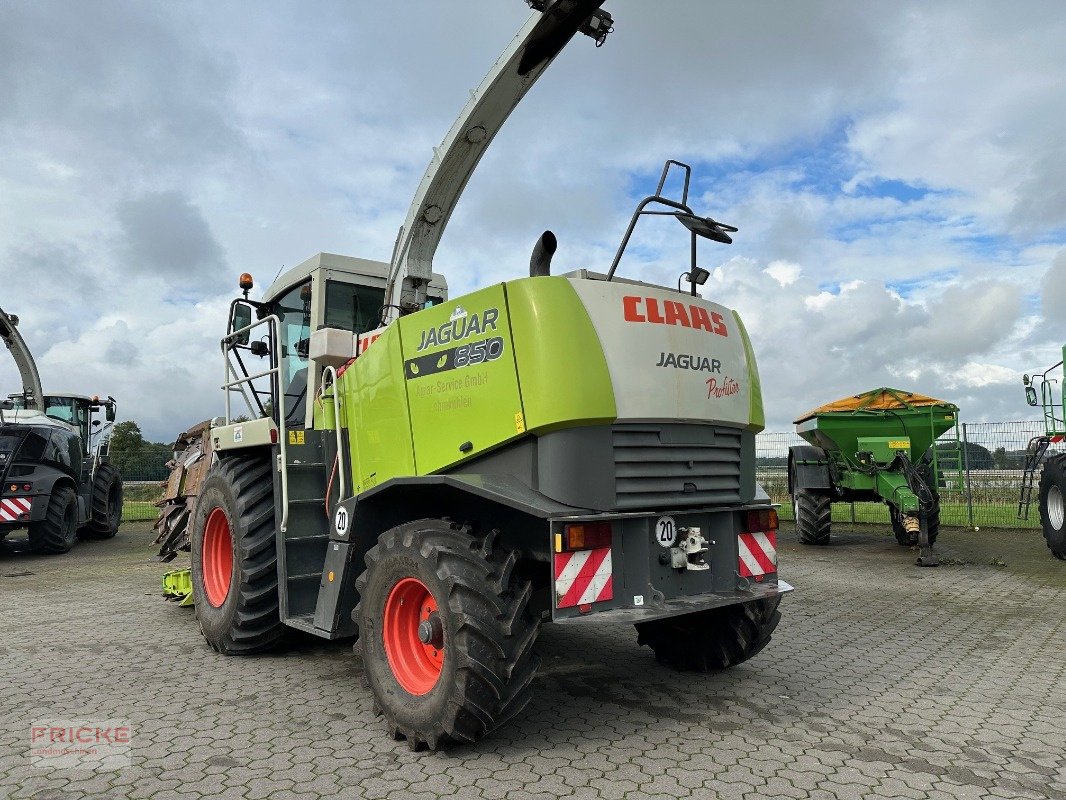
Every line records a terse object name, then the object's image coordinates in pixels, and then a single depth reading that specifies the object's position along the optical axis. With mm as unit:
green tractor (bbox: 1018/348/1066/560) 10312
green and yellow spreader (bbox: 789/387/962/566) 10641
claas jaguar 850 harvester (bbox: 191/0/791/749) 3672
